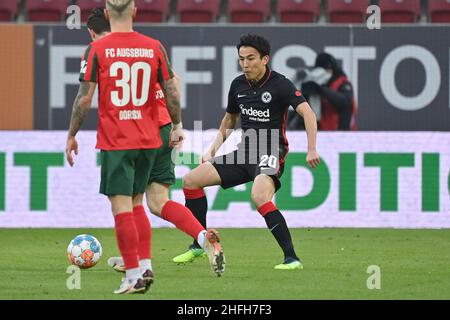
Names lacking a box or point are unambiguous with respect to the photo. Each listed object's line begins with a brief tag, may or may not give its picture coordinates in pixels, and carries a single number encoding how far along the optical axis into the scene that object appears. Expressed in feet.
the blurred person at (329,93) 97.35
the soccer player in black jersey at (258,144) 62.59
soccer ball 60.85
